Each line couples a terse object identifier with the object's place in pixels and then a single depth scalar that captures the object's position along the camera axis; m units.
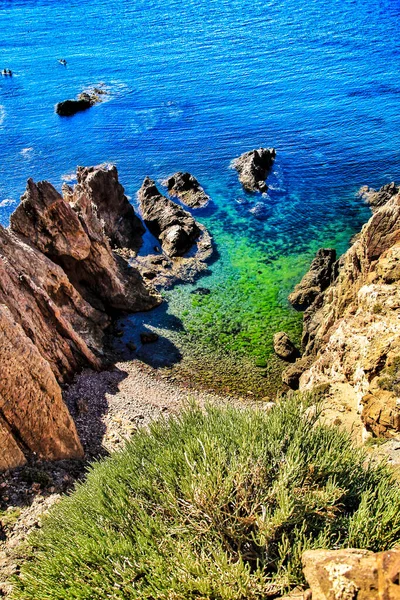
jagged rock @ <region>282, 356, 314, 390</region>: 32.34
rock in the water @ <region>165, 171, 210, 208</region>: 54.53
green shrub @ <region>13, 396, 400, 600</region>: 11.09
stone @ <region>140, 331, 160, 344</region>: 36.78
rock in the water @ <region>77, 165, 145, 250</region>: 47.91
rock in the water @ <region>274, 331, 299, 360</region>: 35.06
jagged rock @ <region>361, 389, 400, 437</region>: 19.50
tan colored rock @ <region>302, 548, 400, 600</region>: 8.31
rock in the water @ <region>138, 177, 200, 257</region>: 46.47
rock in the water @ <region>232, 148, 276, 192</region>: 57.06
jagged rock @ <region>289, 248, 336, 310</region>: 39.69
